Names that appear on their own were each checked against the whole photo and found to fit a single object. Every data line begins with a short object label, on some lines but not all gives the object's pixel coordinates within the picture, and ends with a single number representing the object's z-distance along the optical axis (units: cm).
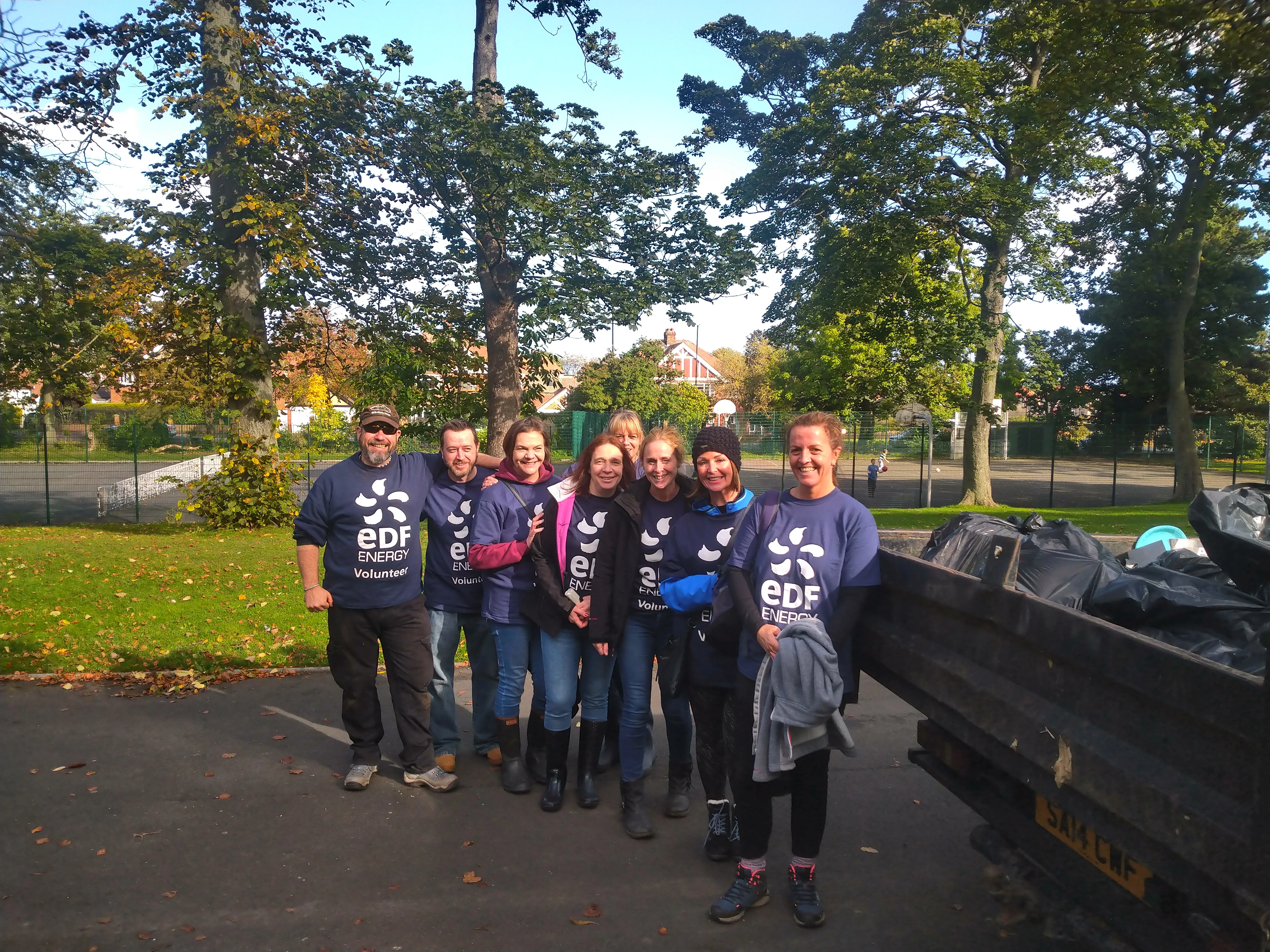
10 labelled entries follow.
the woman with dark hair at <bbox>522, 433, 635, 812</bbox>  448
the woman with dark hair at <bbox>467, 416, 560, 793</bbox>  468
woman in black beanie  390
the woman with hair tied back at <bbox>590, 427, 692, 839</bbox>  435
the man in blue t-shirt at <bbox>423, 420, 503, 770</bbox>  495
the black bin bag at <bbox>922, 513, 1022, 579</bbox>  322
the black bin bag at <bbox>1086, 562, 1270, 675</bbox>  243
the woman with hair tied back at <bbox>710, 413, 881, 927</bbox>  336
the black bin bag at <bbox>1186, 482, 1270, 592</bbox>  277
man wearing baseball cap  463
